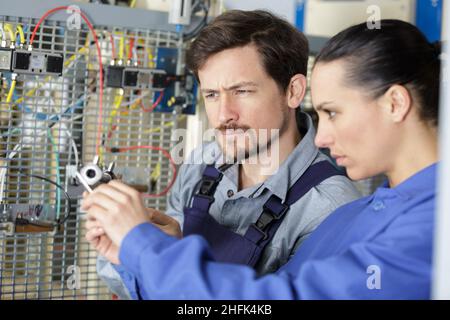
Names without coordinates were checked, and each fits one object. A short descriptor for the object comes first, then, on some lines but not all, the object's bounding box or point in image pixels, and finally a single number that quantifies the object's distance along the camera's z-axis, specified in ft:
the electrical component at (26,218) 5.80
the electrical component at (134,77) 6.25
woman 3.42
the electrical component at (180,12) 6.37
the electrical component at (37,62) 5.67
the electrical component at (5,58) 5.63
